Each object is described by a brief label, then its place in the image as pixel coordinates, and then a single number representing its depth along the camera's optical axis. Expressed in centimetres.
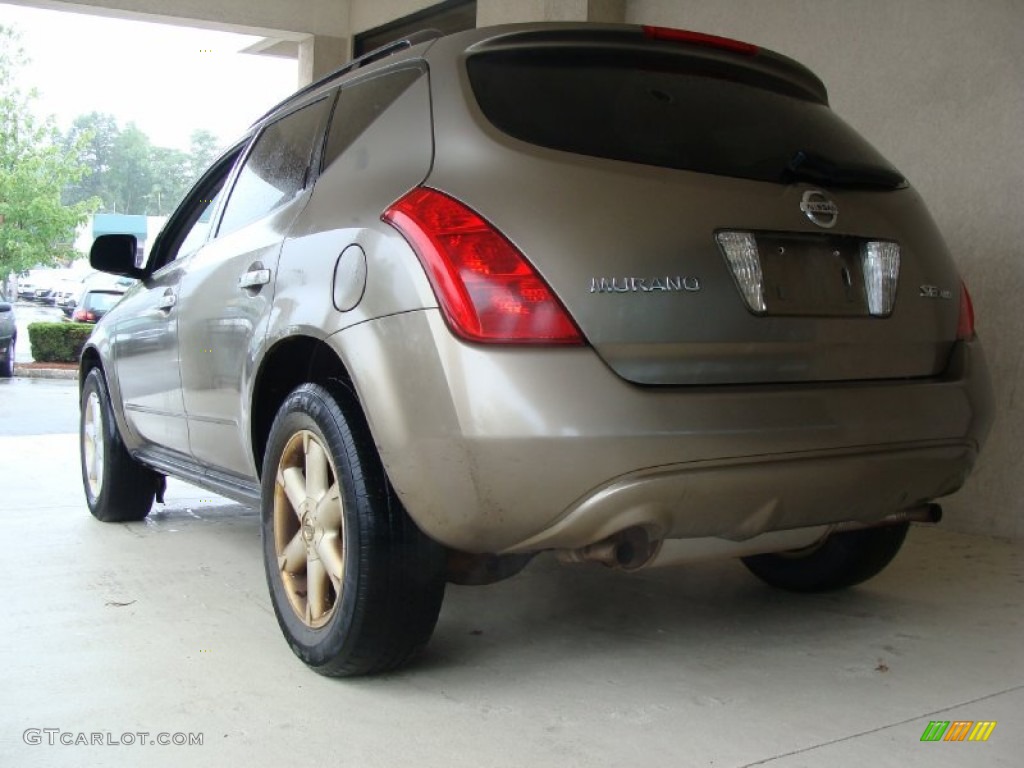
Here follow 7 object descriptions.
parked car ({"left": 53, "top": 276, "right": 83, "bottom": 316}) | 3516
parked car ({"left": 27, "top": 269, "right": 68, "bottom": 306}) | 3691
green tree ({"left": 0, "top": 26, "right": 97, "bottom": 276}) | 2597
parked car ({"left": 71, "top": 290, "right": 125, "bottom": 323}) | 2277
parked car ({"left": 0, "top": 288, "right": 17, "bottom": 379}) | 1784
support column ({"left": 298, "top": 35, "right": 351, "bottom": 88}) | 1177
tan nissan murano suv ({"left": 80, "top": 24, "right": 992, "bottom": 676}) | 242
